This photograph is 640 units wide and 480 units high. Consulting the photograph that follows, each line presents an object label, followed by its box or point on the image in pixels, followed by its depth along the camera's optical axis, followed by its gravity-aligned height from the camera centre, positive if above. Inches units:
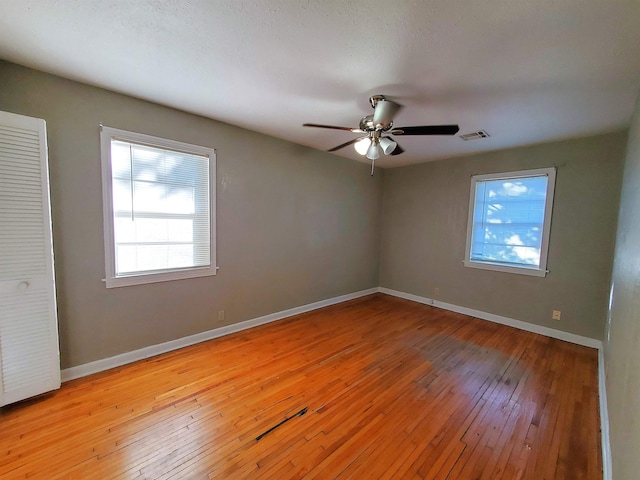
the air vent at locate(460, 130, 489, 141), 121.2 +43.1
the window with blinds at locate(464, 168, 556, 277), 137.5 +3.2
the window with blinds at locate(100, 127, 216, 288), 94.6 +3.0
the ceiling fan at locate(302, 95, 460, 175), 85.0 +32.1
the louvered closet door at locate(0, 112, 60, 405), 71.0 -14.8
